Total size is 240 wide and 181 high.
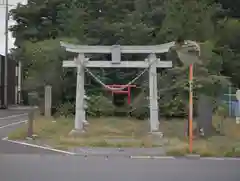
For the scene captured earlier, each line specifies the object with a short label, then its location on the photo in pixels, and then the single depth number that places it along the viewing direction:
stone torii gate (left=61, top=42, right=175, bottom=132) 22.27
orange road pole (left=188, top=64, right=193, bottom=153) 16.53
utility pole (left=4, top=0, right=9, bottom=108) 51.69
